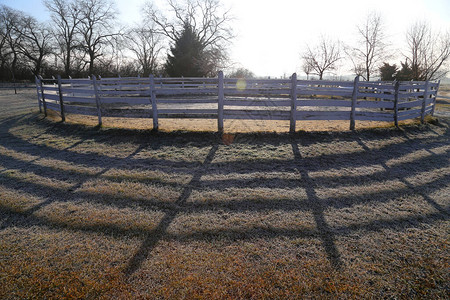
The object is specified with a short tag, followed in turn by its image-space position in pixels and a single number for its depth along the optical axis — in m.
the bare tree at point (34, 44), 40.88
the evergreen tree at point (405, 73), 25.20
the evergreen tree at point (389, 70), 26.79
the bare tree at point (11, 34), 39.97
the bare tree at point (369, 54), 26.80
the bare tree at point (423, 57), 25.41
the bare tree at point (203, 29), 37.09
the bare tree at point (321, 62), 32.06
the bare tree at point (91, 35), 42.27
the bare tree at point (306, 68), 33.40
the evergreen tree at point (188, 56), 34.00
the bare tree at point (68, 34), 41.59
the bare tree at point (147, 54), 45.75
